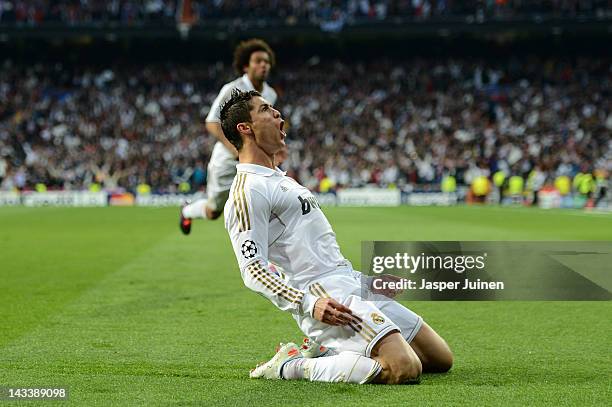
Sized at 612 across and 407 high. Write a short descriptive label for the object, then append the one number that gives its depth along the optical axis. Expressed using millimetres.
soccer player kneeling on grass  10523
